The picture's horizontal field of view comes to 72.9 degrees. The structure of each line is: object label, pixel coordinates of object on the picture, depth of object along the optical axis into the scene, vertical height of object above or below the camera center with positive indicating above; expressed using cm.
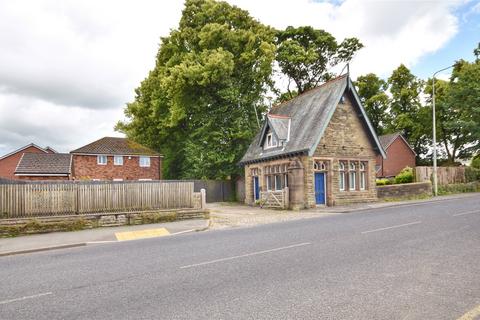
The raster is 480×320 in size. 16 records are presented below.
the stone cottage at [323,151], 2219 +161
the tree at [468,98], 3347 +757
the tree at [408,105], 4556 +939
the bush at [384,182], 3074 -106
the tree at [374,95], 4828 +1155
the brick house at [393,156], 4369 +196
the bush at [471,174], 3127 -58
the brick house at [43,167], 3750 +170
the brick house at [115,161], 3822 +221
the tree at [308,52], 3709 +1419
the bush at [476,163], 3556 +54
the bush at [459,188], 2828 -176
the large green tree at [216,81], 2984 +894
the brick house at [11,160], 4931 +344
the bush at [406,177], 2852 -60
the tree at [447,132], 4231 +515
